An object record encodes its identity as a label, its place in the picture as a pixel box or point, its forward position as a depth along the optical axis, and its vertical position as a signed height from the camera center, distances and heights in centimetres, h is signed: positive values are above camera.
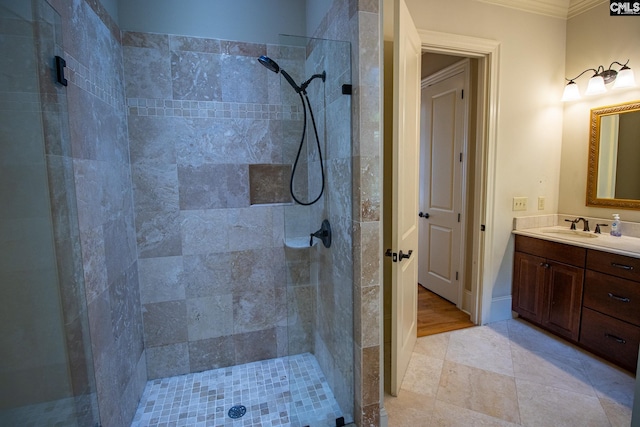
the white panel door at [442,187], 299 -4
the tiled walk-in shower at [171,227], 110 -21
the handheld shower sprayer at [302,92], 174 +61
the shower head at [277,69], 172 +72
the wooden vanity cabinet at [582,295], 197 -86
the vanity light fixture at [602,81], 229 +81
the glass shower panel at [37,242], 102 -19
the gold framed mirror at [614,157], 234 +20
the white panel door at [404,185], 169 +0
